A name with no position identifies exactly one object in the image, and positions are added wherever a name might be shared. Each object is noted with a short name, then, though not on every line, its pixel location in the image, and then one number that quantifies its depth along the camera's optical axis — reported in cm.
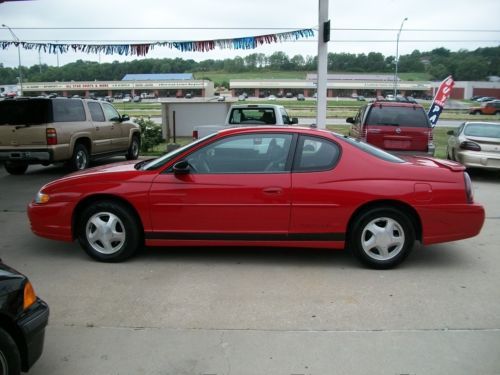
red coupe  507
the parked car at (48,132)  1061
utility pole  1104
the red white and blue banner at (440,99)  1653
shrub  1670
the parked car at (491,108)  4966
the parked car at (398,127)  1102
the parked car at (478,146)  1105
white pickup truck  1202
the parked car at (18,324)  268
